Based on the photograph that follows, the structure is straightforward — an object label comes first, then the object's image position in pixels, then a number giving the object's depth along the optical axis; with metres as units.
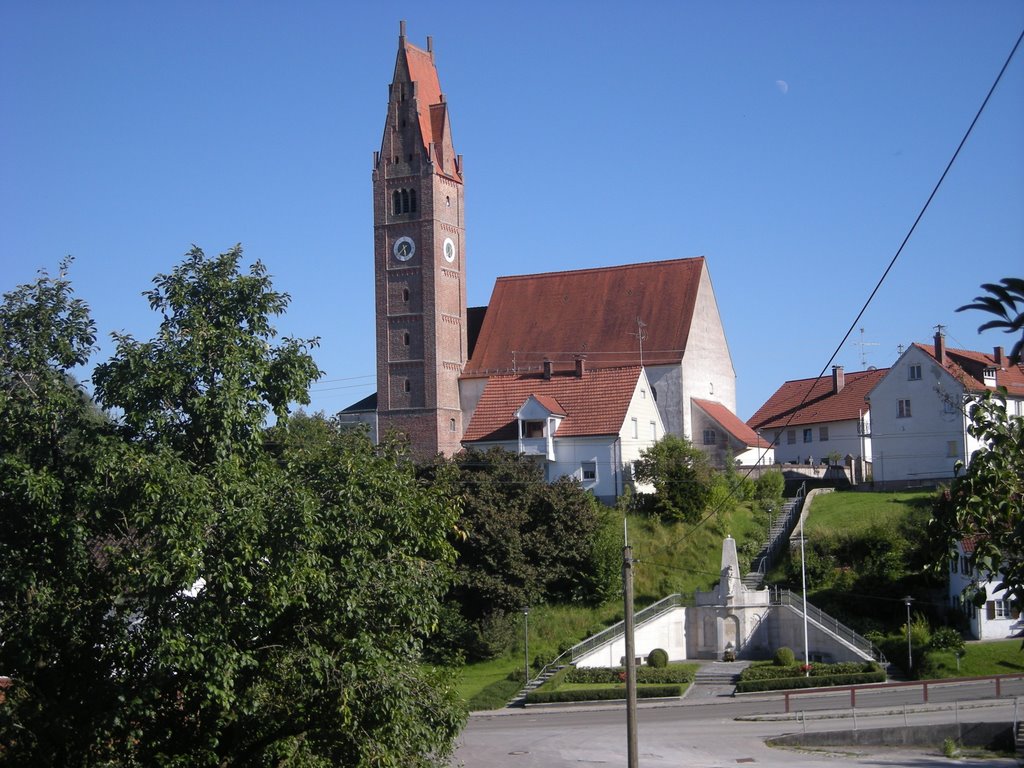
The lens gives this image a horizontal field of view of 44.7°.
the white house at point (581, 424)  62.88
